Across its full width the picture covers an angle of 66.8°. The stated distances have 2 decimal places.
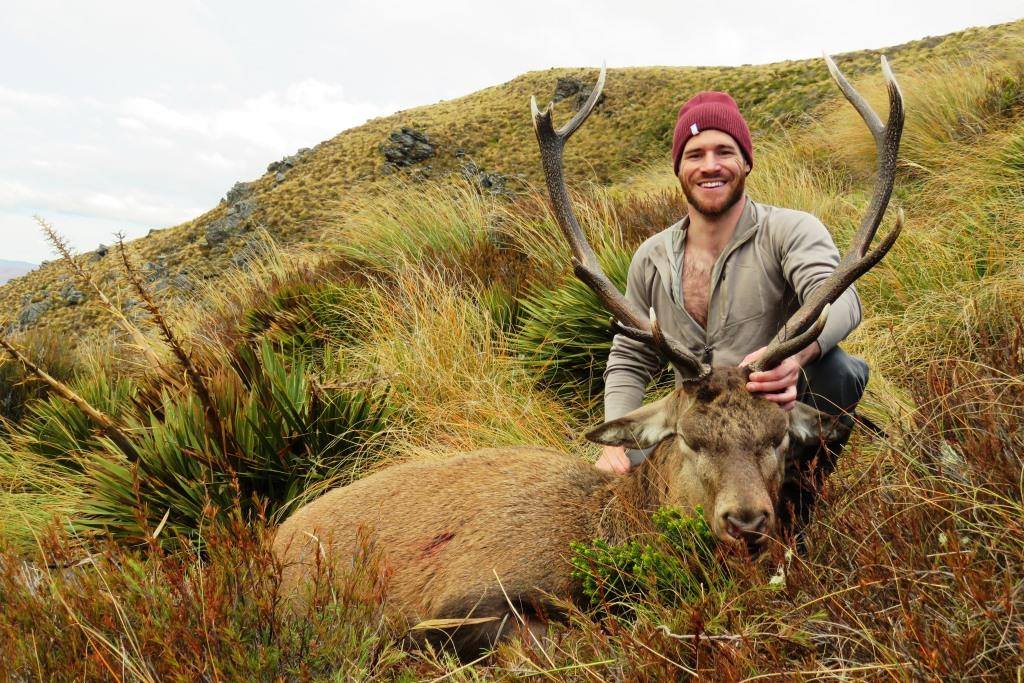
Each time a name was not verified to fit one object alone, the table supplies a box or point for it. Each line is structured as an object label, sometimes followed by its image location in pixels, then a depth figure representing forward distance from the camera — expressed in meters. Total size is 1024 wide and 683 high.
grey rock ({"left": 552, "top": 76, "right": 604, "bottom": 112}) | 45.16
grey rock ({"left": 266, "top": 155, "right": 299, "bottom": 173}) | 40.50
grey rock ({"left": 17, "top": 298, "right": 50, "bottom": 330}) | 26.70
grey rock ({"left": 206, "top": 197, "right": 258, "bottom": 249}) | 30.41
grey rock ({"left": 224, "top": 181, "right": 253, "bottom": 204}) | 36.06
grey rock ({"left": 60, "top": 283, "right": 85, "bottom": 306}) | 26.61
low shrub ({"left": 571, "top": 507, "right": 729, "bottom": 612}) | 2.92
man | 3.79
